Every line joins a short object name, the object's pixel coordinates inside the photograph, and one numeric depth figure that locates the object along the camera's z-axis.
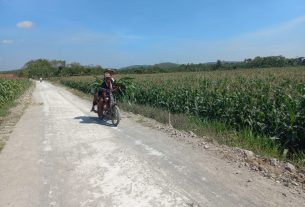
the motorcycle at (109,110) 10.56
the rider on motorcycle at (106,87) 11.14
